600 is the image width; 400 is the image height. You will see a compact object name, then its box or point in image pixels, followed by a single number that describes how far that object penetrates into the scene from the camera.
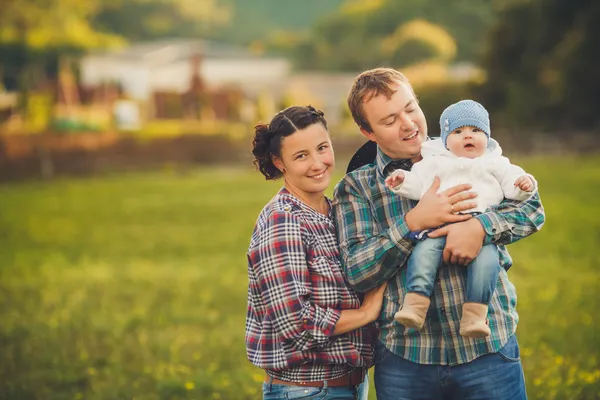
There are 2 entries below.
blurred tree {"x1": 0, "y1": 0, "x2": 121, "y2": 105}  73.25
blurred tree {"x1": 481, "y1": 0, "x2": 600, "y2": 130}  38.31
